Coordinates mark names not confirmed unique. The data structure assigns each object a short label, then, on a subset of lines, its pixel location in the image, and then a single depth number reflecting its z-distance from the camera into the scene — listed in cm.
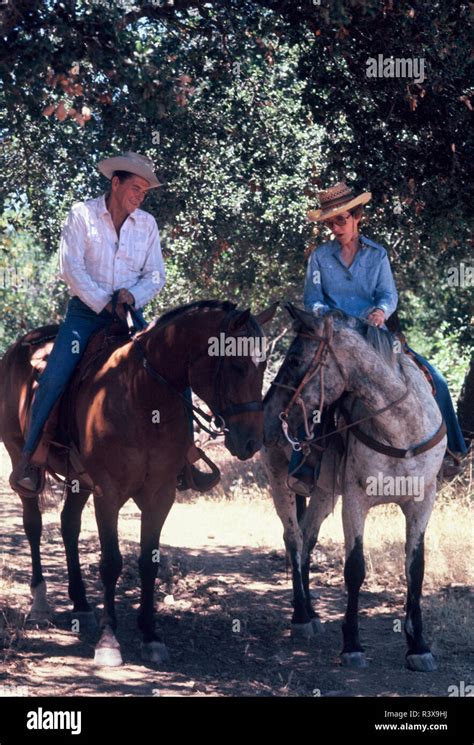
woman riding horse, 1537
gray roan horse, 1359
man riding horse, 1444
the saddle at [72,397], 1440
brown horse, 1252
